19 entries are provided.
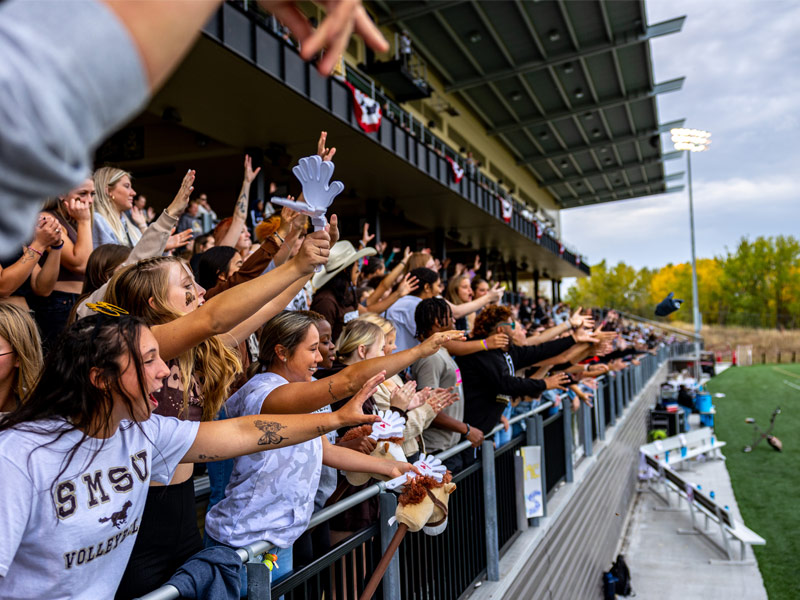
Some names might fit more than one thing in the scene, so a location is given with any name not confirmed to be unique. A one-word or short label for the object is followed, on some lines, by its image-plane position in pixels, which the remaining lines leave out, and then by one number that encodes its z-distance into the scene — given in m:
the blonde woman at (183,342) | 1.96
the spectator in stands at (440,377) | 4.72
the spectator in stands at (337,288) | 5.07
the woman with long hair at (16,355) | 2.36
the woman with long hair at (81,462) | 1.73
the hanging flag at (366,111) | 14.73
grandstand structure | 13.10
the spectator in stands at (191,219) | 7.65
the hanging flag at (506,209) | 27.49
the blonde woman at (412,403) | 3.82
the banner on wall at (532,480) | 6.25
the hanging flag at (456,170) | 21.19
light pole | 37.62
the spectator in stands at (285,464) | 2.52
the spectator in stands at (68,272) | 3.74
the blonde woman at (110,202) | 4.18
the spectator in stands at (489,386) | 5.36
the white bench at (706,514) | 13.32
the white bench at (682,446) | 18.47
